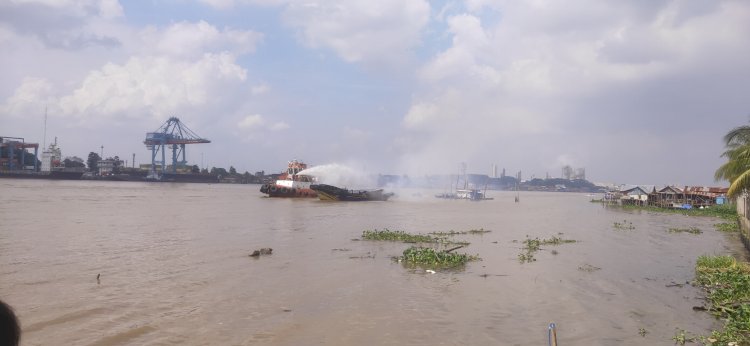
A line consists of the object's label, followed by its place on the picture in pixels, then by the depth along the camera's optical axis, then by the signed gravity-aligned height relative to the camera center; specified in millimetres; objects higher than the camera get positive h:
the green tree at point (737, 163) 11863 +1038
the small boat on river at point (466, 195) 76438 -792
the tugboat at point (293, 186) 55656 -242
